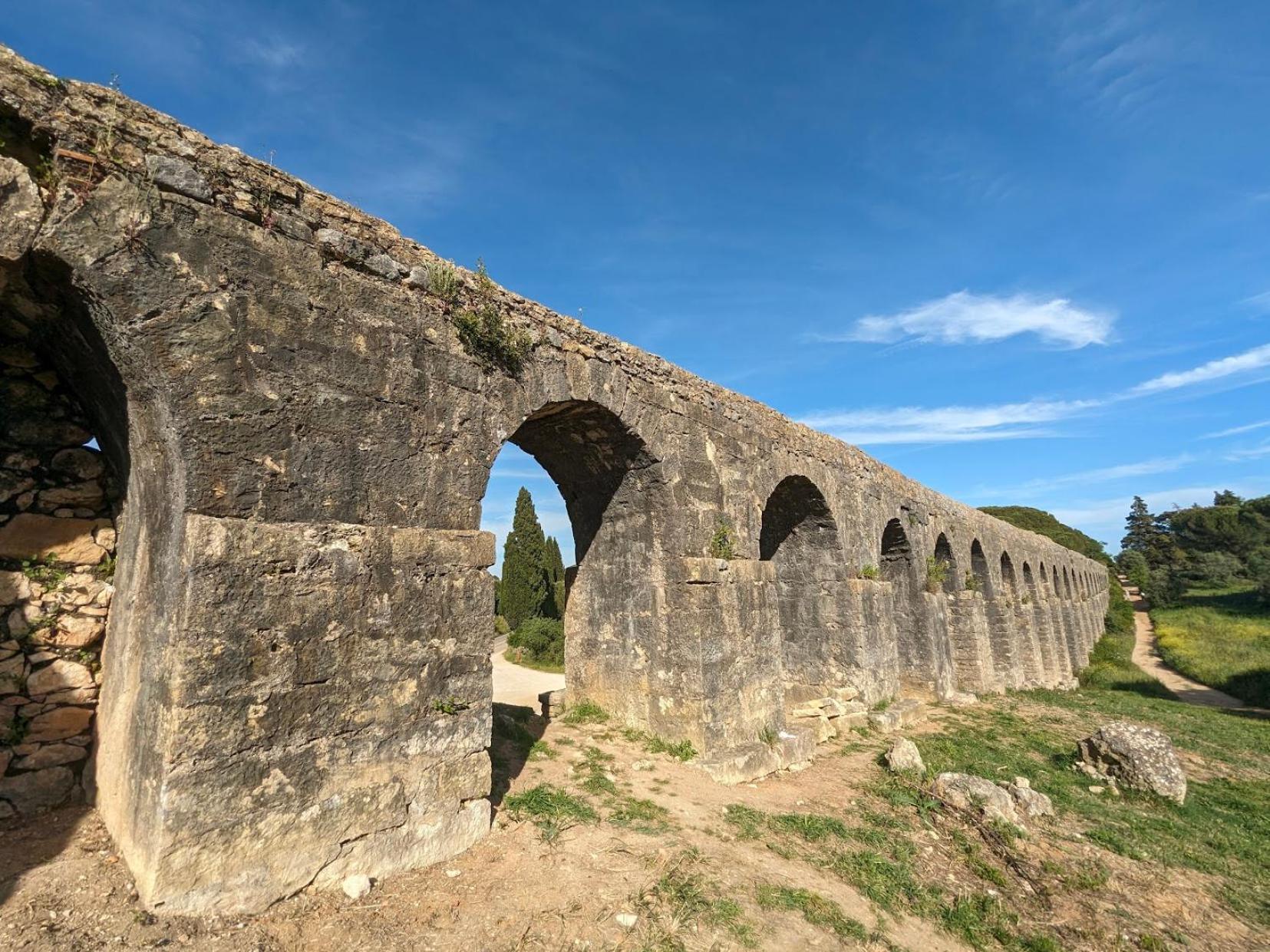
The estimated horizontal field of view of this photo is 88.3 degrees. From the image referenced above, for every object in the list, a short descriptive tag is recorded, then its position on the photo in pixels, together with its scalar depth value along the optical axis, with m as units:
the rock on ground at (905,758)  7.57
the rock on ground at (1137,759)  7.75
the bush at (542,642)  20.33
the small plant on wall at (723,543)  7.29
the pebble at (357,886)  3.64
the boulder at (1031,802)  6.61
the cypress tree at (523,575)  24.33
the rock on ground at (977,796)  6.30
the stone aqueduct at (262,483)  3.27
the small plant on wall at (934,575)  13.39
